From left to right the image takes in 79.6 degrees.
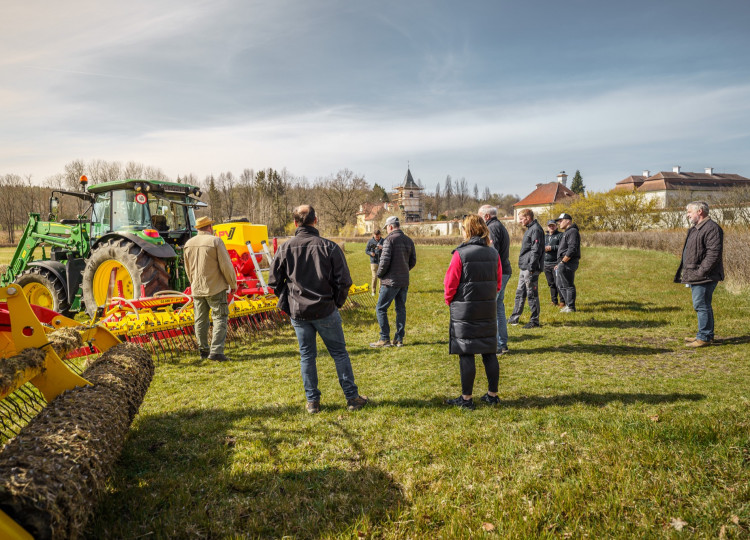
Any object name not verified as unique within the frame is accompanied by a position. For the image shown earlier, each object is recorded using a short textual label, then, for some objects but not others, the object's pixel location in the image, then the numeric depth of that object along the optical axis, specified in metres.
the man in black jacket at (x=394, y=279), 6.29
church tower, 91.00
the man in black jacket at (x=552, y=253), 8.89
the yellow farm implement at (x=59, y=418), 1.81
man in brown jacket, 5.45
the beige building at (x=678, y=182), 54.72
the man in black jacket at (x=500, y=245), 5.83
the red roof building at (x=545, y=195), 61.78
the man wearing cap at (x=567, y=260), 8.21
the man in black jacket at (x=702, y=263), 5.75
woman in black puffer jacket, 3.87
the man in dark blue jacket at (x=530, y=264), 7.21
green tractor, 6.80
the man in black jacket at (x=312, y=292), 3.89
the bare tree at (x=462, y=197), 111.59
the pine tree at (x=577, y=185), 81.94
